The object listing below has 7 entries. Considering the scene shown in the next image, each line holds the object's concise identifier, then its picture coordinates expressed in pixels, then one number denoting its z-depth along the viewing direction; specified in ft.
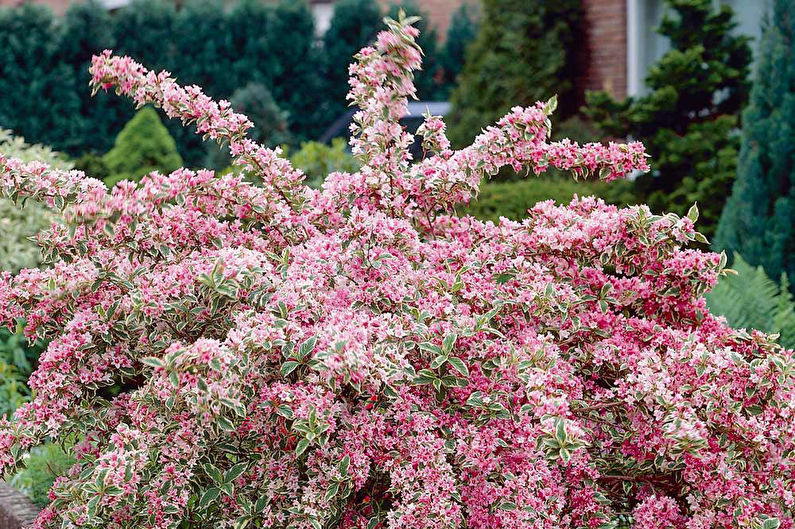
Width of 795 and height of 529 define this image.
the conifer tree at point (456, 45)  48.29
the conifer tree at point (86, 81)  41.68
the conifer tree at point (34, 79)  40.42
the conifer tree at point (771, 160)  15.46
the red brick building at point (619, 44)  28.19
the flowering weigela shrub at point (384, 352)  7.13
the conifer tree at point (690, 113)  20.83
